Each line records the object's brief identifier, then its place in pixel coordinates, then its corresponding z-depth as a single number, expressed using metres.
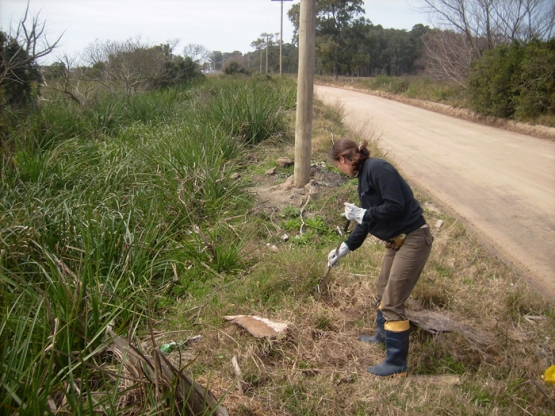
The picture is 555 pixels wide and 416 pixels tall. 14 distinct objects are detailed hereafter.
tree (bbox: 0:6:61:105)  9.15
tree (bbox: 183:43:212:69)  26.81
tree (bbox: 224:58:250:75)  34.10
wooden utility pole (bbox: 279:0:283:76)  30.73
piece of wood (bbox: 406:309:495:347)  3.45
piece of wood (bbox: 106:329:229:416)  2.35
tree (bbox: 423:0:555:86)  17.09
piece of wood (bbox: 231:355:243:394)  2.96
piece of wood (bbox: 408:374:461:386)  3.05
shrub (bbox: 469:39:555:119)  13.30
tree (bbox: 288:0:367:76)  44.88
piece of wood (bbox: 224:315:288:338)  3.44
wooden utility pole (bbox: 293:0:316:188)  6.30
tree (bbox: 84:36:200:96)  17.52
